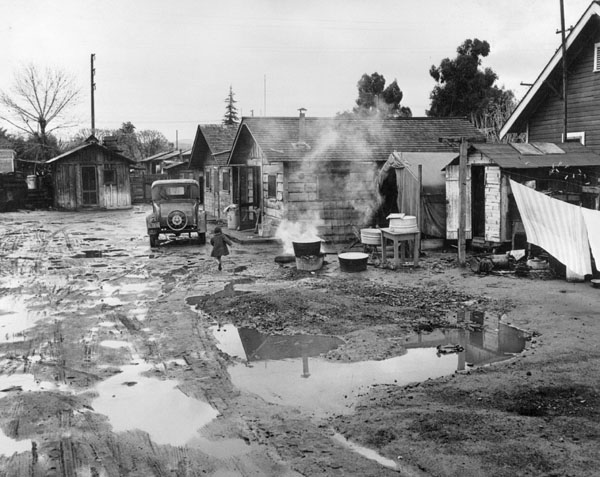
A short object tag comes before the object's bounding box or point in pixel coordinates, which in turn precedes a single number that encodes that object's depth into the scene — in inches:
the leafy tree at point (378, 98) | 1350.9
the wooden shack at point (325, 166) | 802.2
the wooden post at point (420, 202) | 683.9
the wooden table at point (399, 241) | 582.9
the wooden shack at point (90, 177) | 1478.8
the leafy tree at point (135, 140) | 2832.2
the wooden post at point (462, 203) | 576.4
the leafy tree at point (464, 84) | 1198.3
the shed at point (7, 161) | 1539.1
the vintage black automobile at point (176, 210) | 781.9
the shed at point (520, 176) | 618.2
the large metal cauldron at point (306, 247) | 563.8
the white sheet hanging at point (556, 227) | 465.1
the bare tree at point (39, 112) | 2038.6
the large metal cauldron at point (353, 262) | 561.3
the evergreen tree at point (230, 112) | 2834.6
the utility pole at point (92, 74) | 1651.1
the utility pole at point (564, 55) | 674.2
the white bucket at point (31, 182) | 1552.7
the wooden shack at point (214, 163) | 1137.4
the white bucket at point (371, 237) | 640.4
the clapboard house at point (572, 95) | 668.1
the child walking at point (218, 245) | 590.6
